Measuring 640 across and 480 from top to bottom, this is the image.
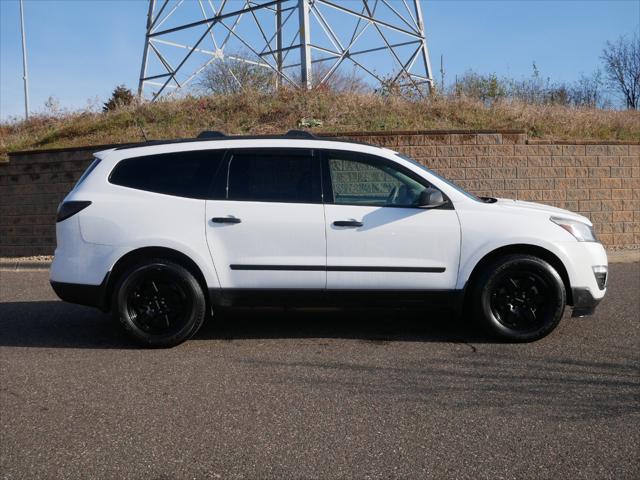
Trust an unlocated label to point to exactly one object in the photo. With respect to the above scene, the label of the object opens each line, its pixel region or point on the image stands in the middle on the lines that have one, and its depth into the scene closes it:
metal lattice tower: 16.44
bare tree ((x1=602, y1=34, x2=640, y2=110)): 26.05
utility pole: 29.90
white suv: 6.08
